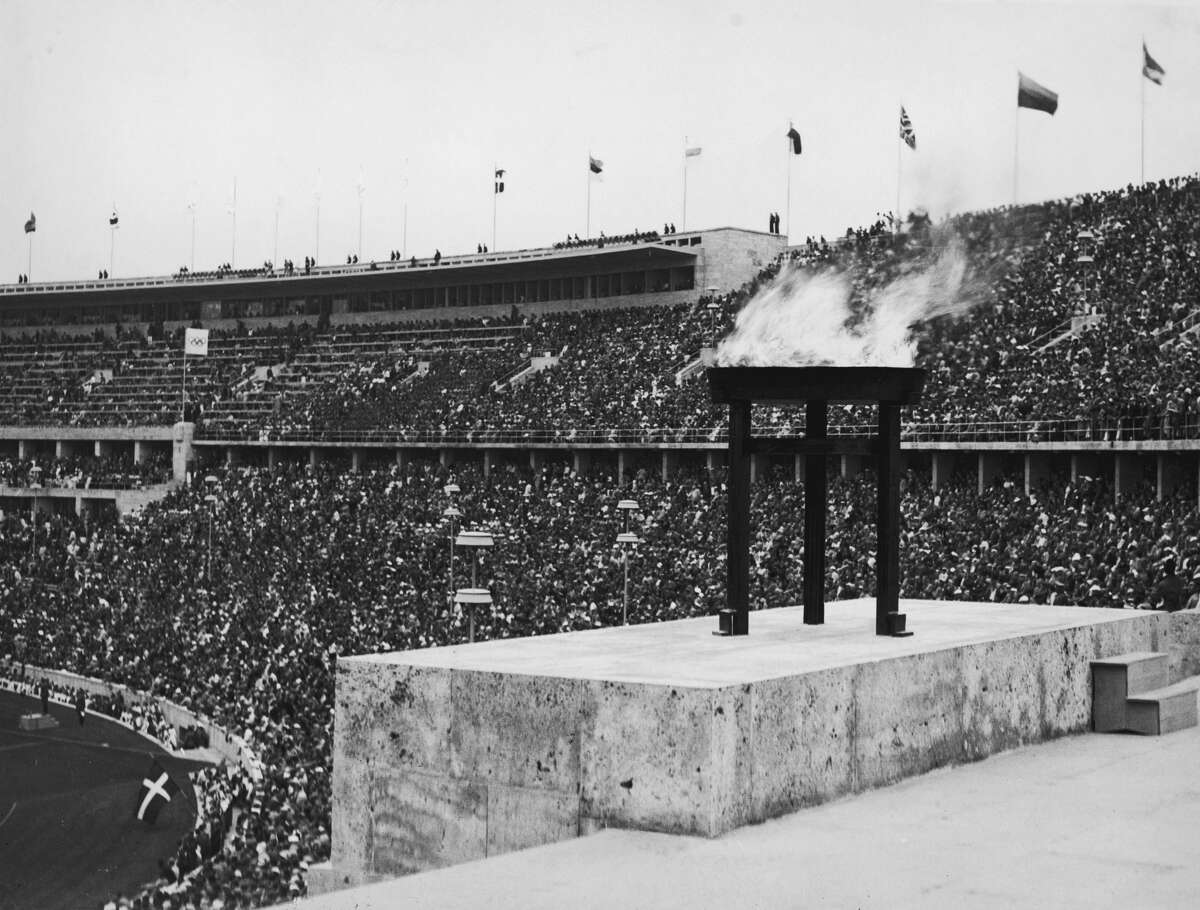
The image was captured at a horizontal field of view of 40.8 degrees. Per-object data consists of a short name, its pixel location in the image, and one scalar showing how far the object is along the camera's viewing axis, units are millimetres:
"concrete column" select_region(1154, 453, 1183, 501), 32594
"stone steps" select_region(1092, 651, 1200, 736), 14969
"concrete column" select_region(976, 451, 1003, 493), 37906
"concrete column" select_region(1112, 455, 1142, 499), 33938
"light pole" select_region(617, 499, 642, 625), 27922
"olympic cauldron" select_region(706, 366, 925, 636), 15195
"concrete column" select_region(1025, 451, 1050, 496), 36312
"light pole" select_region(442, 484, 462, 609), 31347
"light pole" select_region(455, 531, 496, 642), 21312
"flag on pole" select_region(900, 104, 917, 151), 37028
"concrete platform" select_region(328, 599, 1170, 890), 10680
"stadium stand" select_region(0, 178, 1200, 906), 26094
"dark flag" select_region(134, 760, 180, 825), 25266
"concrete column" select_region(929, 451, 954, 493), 38750
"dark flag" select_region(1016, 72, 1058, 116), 41500
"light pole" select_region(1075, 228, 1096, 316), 41312
